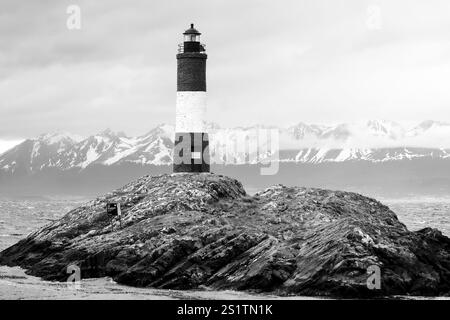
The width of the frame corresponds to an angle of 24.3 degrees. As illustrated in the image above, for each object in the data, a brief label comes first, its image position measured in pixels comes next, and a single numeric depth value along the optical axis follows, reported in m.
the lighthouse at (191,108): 73.94
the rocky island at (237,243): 52.66
